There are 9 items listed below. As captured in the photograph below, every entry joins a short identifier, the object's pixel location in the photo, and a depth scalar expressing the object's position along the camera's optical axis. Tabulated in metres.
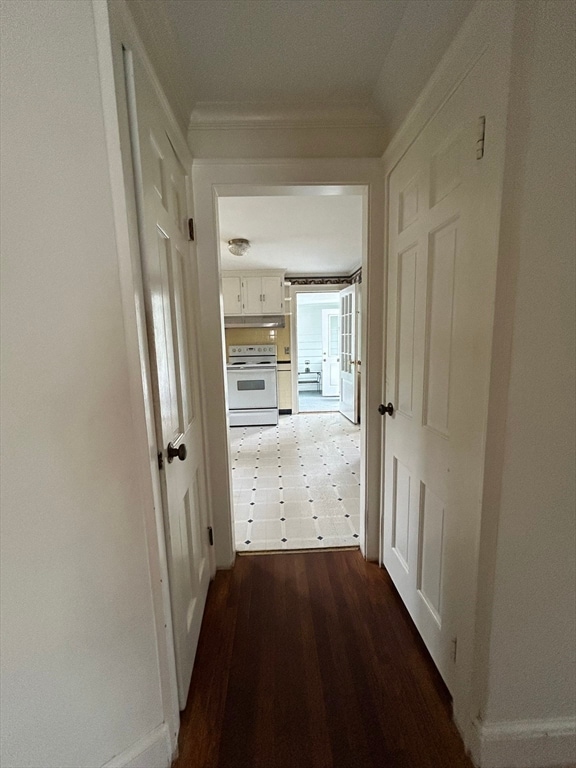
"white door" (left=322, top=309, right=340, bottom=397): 6.45
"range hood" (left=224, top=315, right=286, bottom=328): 4.41
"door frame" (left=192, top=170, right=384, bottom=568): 1.41
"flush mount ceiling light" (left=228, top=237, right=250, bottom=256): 2.98
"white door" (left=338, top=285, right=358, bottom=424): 4.23
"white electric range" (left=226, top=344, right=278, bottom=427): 4.41
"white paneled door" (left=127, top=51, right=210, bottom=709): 0.82
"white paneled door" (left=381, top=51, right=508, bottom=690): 0.81
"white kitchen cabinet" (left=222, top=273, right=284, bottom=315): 4.30
